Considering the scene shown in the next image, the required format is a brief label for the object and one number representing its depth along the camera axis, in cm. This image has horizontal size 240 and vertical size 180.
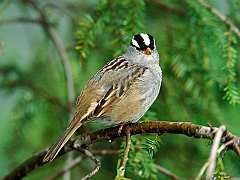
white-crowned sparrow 469
